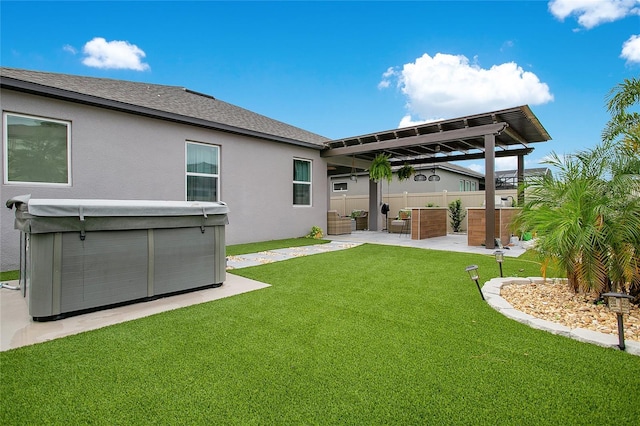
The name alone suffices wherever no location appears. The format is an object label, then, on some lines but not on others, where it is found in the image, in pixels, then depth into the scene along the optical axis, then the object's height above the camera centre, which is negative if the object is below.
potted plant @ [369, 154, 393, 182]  10.47 +1.50
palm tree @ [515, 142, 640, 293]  3.06 -0.06
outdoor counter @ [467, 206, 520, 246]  8.48 -0.30
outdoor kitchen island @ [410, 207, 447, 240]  9.95 -0.31
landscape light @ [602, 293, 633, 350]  2.37 -0.72
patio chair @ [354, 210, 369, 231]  14.77 -0.42
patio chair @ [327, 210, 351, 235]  11.76 -0.40
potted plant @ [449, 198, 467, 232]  12.93 -0.03
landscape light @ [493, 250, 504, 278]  4.44 -0.60
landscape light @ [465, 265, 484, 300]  3.59 -0.67
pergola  7.56 +2.16
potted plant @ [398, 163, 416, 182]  11.49 +1.51
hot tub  2.99 -0.42
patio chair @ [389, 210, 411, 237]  11.94 -0.39
